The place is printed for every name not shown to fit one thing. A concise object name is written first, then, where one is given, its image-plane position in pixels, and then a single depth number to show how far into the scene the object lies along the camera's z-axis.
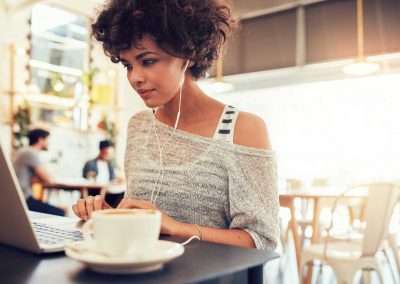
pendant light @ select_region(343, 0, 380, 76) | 3.80
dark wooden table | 0.50
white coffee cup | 0.53
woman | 1.04
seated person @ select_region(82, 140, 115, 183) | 5.67
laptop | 0.61
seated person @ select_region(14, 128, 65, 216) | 4.22
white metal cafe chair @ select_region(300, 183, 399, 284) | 2.38
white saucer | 0.51
